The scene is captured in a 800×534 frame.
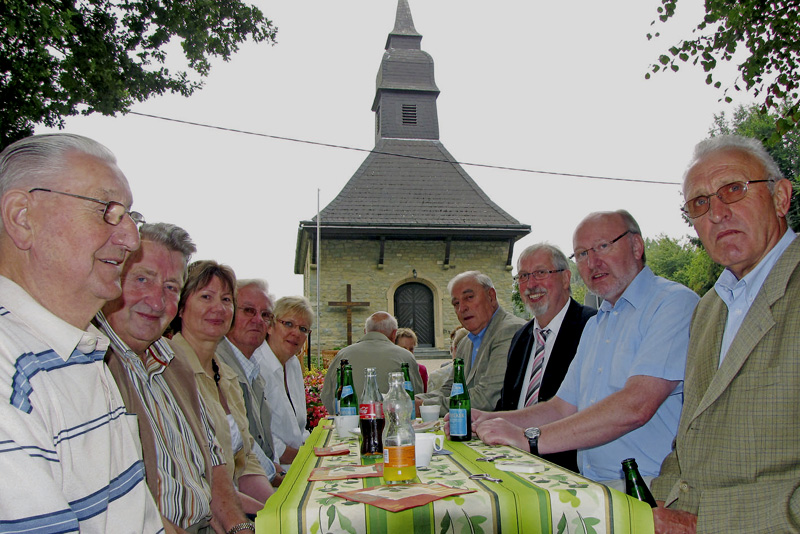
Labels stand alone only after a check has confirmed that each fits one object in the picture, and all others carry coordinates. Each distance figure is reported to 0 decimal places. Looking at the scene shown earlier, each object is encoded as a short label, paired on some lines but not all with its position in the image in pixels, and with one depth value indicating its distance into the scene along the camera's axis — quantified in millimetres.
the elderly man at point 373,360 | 5645
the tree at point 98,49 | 6547
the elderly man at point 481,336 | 4172
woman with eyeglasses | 4434
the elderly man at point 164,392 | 2127
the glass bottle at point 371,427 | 2602
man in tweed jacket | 1867
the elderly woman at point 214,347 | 3121
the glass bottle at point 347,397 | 3477
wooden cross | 17516
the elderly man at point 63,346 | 1090
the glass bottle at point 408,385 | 3992
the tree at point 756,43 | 5816
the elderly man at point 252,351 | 3828
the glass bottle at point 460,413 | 2885
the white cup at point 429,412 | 3371
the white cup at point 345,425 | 3281
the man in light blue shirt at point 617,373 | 2498
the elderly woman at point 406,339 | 8859
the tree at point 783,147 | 25580
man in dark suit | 3564
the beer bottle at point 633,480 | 2113
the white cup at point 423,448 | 2221
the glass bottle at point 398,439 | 1935
